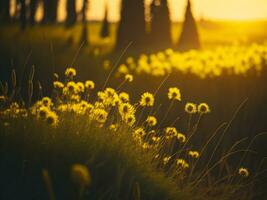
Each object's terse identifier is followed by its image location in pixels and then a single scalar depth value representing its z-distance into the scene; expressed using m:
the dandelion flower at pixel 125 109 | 5.90
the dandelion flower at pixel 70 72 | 6.20
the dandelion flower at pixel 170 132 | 6.08
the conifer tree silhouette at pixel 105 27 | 42.84
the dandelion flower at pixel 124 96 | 6.39
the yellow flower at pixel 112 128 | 5.63
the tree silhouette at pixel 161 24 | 30.16
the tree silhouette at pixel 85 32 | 29.81
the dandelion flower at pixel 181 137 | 6.22
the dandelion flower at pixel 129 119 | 5.86
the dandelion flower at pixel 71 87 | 6.23
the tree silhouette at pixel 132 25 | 23.56
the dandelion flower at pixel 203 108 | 6.58
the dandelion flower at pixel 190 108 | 6.65
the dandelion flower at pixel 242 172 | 5.75
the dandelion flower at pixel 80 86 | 6.37
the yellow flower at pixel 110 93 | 6.30
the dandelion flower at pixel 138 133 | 5.77
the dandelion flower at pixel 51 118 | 4.76
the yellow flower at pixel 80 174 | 2.85
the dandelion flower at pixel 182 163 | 5.68
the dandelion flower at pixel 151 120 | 6.01
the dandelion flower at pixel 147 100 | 6.37
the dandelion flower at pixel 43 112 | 4.86
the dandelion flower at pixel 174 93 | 6.77
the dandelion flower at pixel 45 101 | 5.77
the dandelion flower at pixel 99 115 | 5.72
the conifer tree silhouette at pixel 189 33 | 31.30
